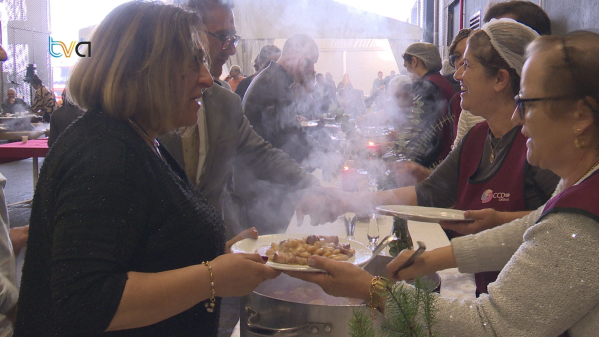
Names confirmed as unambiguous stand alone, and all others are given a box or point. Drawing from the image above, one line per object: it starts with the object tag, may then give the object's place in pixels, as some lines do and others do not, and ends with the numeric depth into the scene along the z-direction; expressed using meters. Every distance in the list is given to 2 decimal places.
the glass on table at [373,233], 2.31
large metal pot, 1.37
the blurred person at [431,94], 3.85
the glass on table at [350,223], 2.44
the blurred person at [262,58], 5.75
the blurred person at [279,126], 3.67
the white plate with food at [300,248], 1.60
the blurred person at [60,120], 4.82
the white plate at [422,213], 1.82
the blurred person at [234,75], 11.16
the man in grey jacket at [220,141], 2.54
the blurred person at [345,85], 14.95
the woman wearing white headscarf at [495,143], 1.98
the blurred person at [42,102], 12.18
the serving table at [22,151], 6.41
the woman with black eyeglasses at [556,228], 1.05
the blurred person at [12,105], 13.95
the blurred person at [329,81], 12.85
